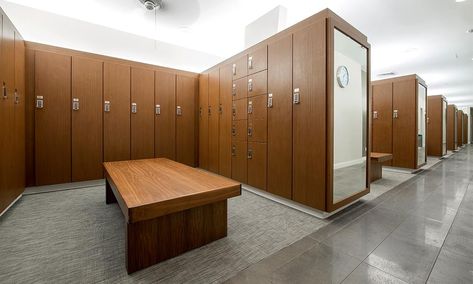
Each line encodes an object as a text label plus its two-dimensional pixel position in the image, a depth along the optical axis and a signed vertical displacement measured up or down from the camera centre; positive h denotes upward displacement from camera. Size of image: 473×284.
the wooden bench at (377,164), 4.22 -0.50
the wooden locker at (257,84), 3.25 +0.98
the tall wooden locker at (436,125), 7.62 +0.62
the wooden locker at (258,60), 3.24 +1.37
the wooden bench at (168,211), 1.50 -0.54
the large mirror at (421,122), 5.22 +0.52
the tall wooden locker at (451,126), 10.29 +0.80
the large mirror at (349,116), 2.56 +0.35
